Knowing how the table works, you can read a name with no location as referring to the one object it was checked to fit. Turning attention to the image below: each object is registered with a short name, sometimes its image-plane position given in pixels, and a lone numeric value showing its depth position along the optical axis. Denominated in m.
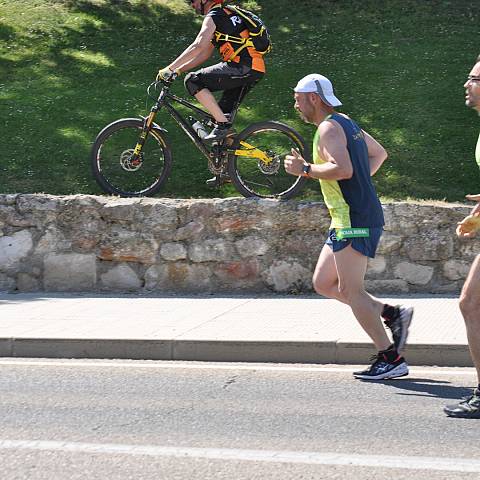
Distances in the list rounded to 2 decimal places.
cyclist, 19.91
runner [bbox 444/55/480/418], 11.80
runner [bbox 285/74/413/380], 13.36
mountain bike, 20.27
